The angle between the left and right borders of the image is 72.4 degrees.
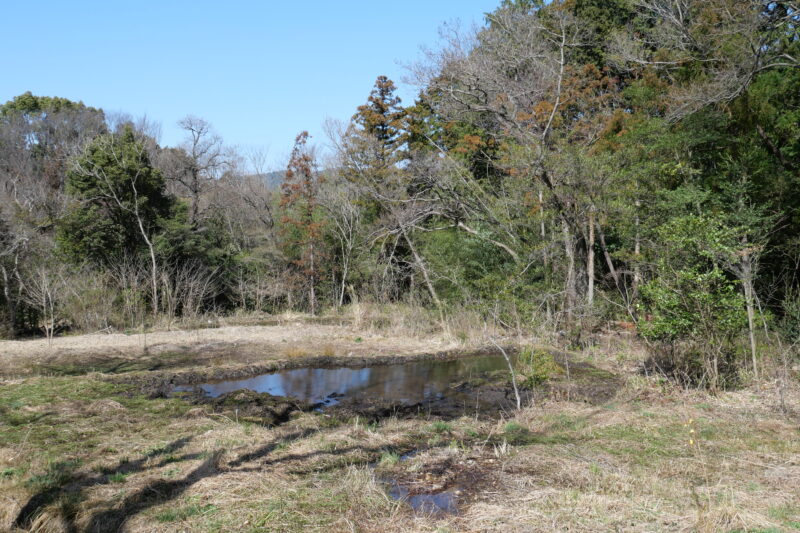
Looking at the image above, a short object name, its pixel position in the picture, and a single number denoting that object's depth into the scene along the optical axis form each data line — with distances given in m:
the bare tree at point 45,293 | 17.06
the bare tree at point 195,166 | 29.48
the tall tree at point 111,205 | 21.52
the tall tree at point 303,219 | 25.84
